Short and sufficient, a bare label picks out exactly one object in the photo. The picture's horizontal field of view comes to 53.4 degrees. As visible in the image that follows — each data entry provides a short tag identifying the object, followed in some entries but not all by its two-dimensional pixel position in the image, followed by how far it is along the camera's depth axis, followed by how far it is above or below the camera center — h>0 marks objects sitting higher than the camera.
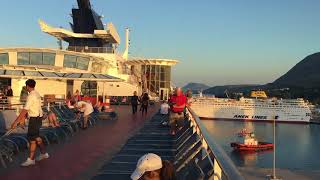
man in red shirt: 8.18 -0.36
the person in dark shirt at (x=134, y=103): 15.95 -0.37
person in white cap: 2.46 -0.58
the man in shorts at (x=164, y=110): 14.54 -0.66
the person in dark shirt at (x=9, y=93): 18.98 +0.07
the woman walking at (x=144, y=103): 16.07 -0.37
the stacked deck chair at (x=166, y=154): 3.81 -1.07
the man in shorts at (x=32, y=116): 5.54 -0.38
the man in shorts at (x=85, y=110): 10.27 -0.49
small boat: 39.83 -6.11
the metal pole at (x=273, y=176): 25.49 -6.47
